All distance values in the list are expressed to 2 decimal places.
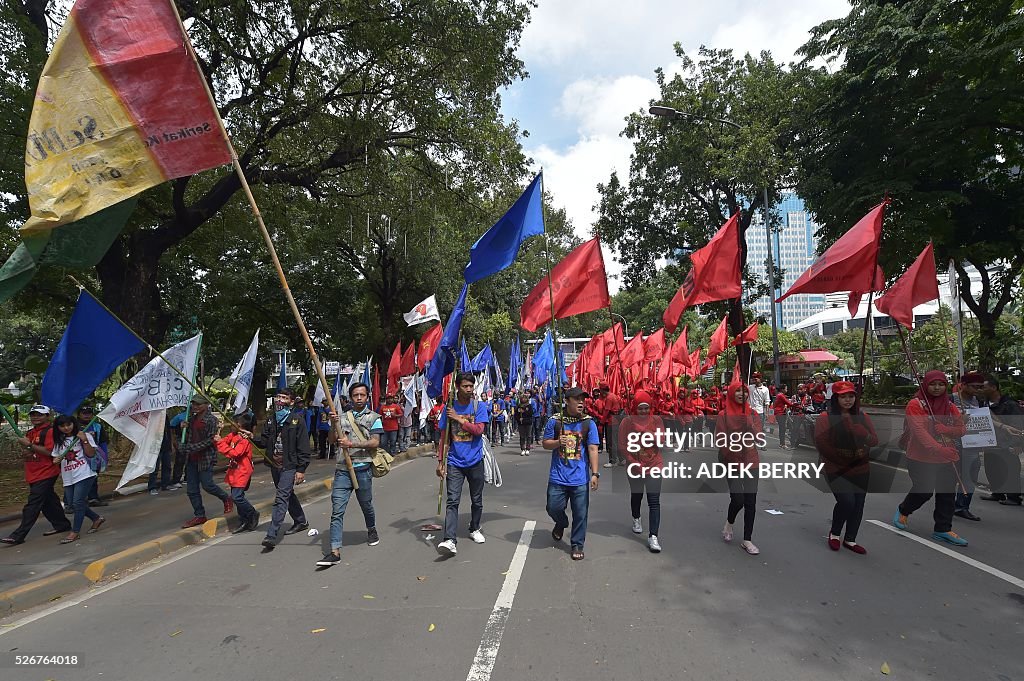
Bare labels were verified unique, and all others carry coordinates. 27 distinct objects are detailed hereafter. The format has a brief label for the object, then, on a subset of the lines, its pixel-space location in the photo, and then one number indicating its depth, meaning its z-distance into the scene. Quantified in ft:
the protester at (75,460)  21.77
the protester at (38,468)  21.40
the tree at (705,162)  60.64
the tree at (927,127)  33.78
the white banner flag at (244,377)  30.84
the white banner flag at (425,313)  43.89
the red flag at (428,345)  46.23
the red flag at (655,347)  54.80
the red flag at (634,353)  54.80
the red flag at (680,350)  56.54
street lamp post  56.13
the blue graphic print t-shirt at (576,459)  18.15
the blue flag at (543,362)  68.44
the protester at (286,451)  20.30
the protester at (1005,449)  23.38
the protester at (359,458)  19.12
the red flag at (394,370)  52.70
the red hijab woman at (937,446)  19.06
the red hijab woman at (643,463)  18.74
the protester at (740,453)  18.56
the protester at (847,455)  17.93
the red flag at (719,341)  51.90
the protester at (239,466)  22.25
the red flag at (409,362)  52.60
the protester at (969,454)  22.25
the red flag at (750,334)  50.67
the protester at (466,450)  19.43
